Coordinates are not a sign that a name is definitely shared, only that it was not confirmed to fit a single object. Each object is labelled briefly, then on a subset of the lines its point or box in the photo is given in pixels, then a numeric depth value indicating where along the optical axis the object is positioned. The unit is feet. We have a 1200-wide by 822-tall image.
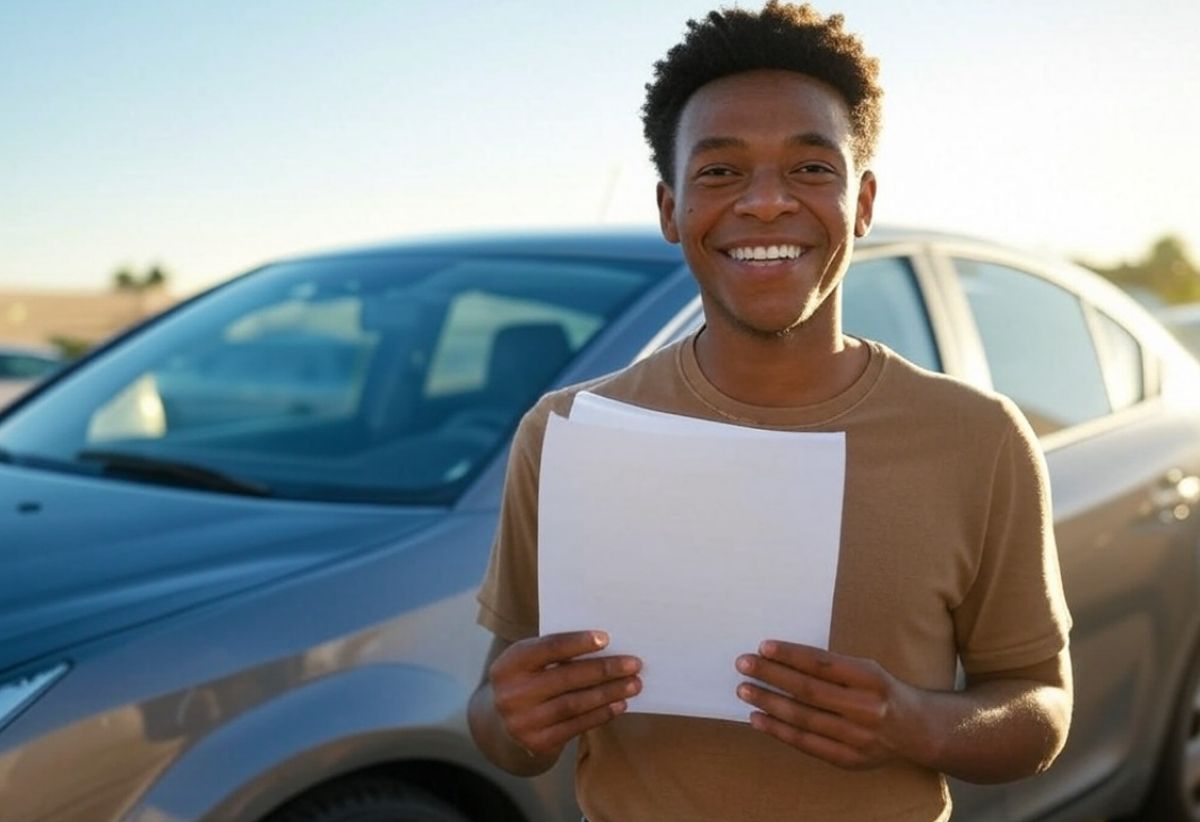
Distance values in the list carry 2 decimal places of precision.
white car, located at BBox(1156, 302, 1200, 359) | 30.04
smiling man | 5.07
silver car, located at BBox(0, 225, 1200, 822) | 6.90
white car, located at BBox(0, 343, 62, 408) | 53.88
